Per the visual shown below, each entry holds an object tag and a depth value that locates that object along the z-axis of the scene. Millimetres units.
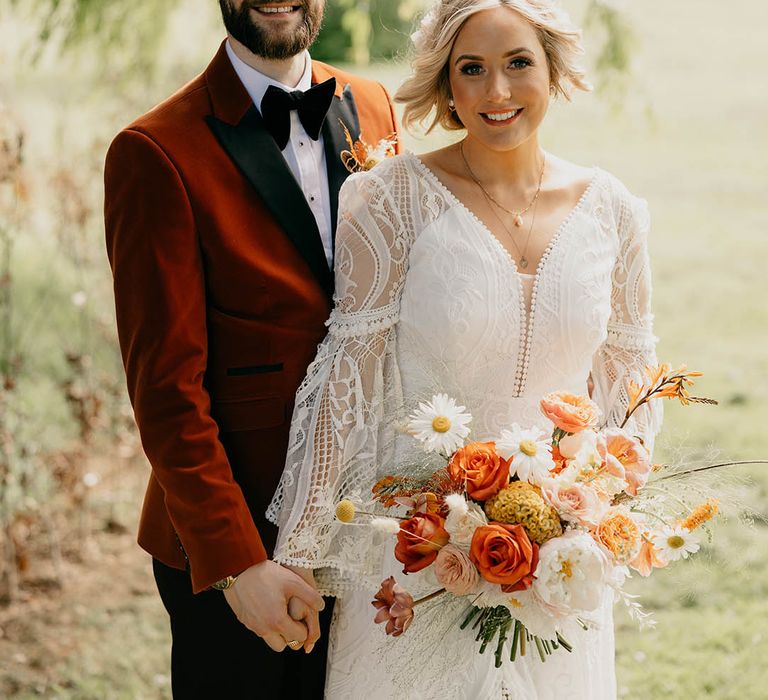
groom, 2490
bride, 2525
